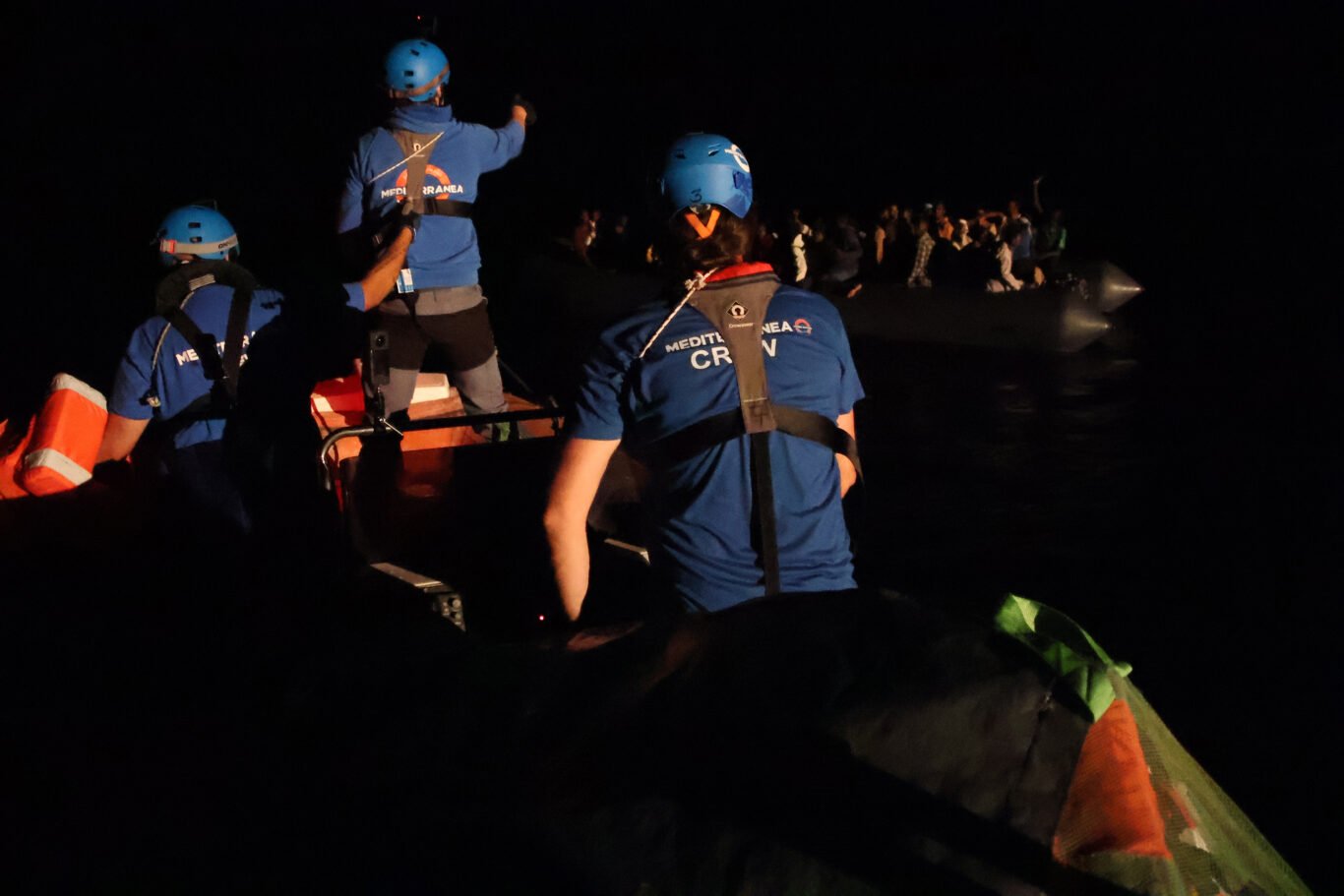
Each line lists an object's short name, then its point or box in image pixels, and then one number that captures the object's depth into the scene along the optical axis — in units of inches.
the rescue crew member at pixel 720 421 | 117.2
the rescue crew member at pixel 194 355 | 201.3
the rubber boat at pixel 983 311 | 613.6
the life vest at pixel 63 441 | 200.7
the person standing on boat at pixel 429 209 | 241.4
